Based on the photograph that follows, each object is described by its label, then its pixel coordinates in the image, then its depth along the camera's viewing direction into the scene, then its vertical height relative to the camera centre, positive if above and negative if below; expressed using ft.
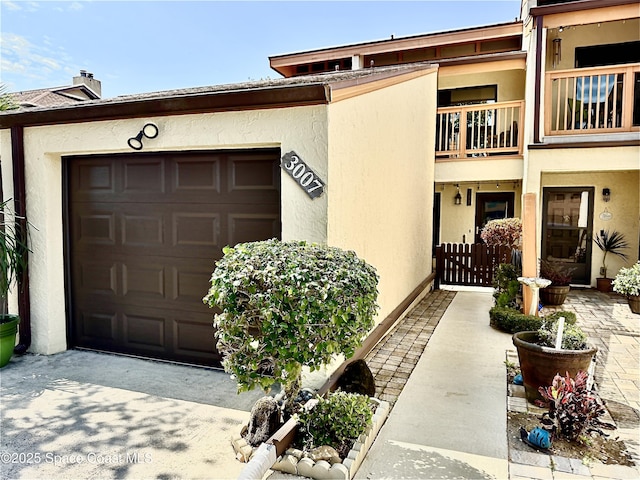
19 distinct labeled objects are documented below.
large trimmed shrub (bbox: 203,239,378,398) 8.21 -1.96
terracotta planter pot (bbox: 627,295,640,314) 20.12 -4.32
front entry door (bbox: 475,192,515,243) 36.14 +0.78
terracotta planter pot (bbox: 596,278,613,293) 29.32 -4.93
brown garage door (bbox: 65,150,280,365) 14.55 -0.76
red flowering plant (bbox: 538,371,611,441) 9.98 -4.78
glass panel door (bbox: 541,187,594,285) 30.83 -0.93
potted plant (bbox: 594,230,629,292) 29.58 -2.19
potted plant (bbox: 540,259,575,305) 24.81 -4.35
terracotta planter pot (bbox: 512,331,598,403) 11.68 -4.27
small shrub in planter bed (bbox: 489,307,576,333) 18.67 -4.88
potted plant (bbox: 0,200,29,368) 15.34 -1.79
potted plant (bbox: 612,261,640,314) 19.83 -3.40
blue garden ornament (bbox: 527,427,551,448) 9.71 -5.30
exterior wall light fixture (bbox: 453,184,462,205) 37.17 +1.60
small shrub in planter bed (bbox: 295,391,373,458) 9.43 -4.90
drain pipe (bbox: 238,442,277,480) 8.04 -5.02
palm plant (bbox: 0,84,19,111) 18.11 +5.16
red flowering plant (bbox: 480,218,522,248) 27.22 -1.12
